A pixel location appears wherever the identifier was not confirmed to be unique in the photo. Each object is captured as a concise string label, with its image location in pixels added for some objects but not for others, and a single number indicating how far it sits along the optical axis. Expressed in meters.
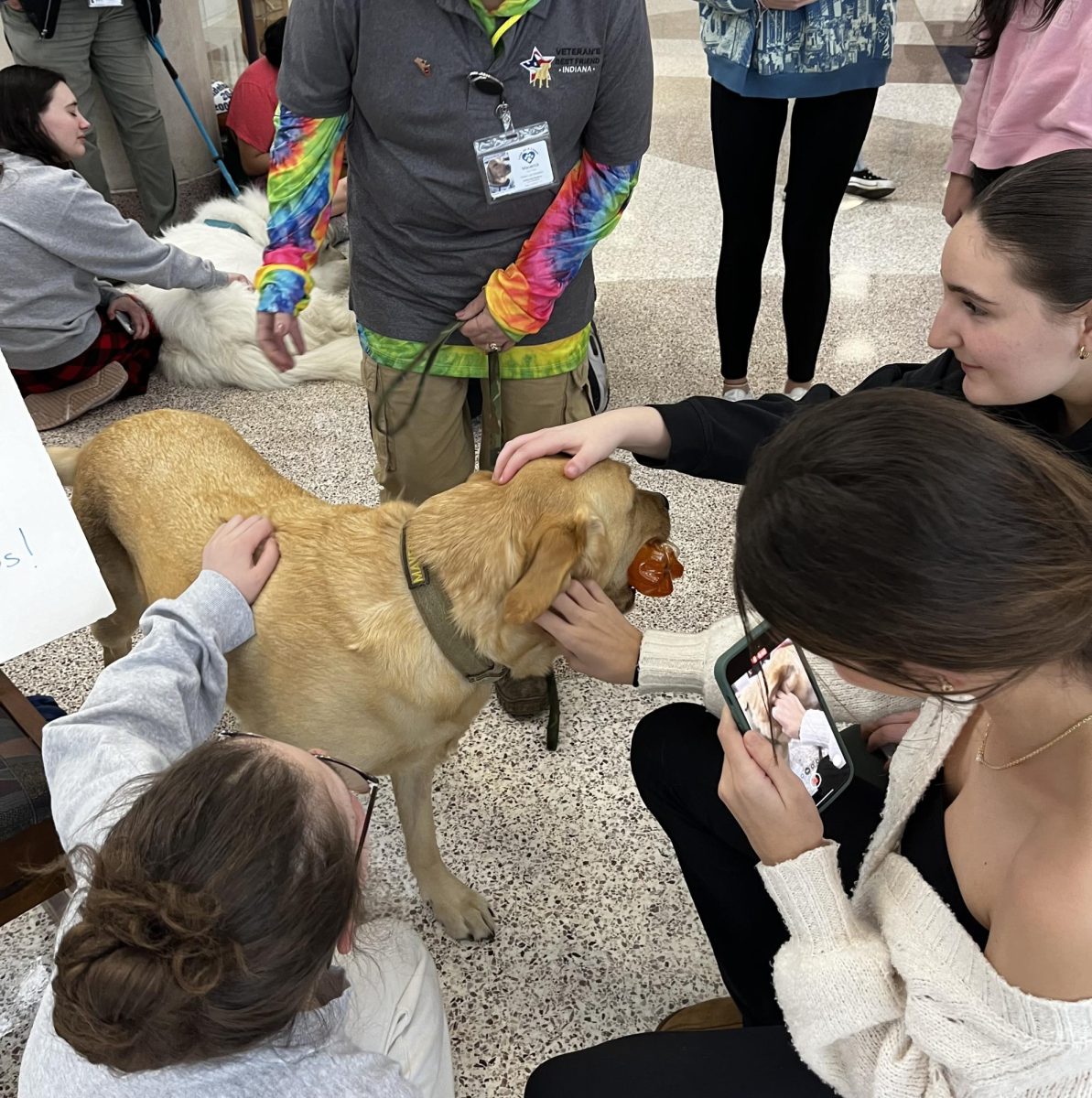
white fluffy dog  3.63
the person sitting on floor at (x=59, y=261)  3.11
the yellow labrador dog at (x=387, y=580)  1.47
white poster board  1.34
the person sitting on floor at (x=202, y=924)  0.83
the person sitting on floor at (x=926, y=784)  0.85
